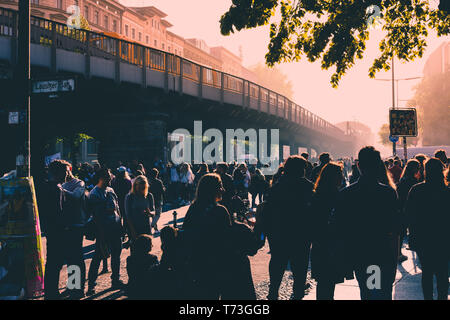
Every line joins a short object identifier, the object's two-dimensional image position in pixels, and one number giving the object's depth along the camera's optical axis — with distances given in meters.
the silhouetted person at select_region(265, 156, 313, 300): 4.64
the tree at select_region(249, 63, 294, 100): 105.25
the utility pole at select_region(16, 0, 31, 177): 7.08
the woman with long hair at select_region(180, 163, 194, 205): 16.67
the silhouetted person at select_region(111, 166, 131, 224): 8.91
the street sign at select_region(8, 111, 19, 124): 7.31
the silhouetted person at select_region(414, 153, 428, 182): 8.64
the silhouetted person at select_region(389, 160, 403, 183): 10.70
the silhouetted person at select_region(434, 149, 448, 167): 8.61
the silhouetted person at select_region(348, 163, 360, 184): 12.04
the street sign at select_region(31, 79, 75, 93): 7.05
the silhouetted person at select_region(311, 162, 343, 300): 4.44
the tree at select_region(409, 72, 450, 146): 57.72
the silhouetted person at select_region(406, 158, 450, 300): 4.54
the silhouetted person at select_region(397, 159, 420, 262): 6.89
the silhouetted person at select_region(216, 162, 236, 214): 8.33
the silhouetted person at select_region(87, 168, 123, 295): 5.88
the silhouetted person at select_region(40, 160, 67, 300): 5.34
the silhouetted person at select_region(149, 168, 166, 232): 10.70
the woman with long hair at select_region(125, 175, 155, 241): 6.46
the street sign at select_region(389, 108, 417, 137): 14.97
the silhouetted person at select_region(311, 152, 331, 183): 8.88
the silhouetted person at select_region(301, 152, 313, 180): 10.41
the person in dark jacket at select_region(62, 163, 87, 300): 5.45
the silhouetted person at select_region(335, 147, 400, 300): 4.06
